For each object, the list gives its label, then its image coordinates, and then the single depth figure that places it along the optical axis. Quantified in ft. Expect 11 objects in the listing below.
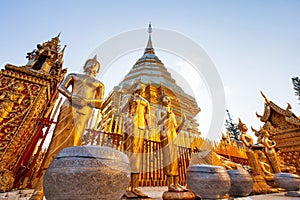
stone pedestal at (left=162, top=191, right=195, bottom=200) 8.75
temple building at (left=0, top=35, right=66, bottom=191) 13.07
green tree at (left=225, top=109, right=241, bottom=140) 88.79
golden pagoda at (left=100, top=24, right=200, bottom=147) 26.32
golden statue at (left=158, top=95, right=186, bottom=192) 10.69
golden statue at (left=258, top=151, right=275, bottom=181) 15.80
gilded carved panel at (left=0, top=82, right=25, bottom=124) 13.82
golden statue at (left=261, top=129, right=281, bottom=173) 17.55
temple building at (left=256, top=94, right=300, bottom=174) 26.29
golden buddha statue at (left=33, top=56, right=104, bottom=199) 8.92
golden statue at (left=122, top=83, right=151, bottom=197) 10.25
